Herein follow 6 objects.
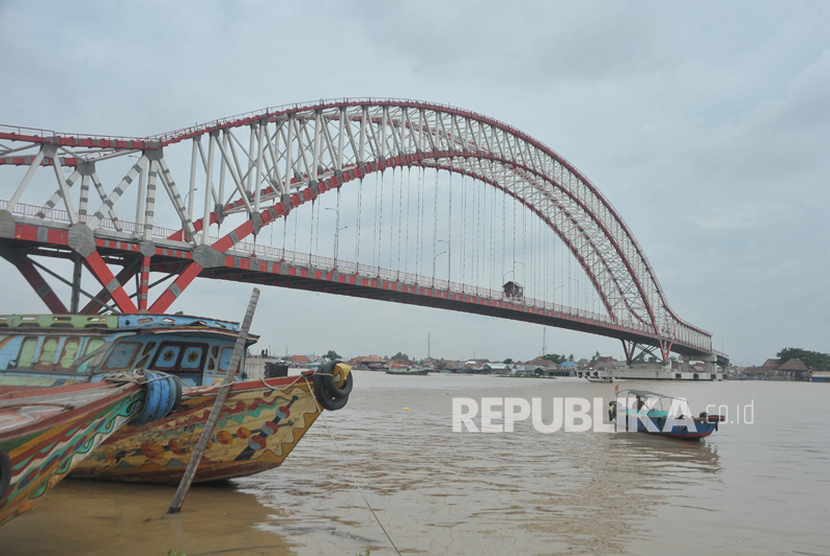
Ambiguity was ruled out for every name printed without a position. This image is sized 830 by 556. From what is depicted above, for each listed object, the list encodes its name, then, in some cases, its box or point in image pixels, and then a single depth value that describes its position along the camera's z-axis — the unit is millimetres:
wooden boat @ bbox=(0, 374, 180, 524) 6227
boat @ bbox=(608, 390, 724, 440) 19953
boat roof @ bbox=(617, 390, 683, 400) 22486
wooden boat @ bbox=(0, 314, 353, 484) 10508
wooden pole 9289
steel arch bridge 31312
